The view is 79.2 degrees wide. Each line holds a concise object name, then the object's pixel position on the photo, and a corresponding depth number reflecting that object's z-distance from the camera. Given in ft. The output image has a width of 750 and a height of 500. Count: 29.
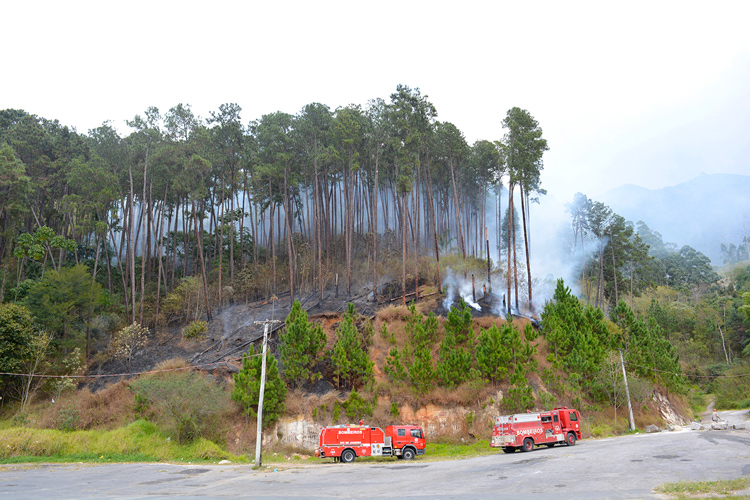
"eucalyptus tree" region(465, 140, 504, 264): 185.57
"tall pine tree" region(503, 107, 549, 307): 146.61
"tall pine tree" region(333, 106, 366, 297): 154.10
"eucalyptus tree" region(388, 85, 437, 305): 145.28
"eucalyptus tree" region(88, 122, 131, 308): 154.81
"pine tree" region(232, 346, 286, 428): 100.78
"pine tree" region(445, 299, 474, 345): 120.06
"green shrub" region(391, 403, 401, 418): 106.83
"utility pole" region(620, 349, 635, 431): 118.32
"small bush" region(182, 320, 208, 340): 137.49
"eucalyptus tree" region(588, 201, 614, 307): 214.48
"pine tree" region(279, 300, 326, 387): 109.70
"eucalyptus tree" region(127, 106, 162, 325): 149.89
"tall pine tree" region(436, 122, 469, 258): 164.10
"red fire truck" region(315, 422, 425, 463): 91.04
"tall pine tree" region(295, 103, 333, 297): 158.92
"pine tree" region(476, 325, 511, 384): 111.96
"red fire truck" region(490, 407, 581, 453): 89.30
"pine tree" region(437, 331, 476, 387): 110.83
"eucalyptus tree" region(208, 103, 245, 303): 157.58
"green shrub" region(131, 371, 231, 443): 99.04
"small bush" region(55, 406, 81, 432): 108.68
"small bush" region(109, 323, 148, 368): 134.41
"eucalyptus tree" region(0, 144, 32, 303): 132.77
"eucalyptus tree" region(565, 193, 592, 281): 226.17
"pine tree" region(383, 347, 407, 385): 112.19
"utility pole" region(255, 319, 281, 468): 82.74
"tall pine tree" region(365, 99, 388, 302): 150.87
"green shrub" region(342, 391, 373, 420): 105.29
